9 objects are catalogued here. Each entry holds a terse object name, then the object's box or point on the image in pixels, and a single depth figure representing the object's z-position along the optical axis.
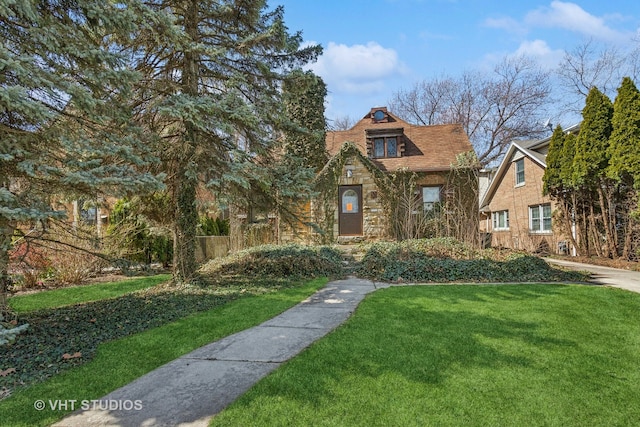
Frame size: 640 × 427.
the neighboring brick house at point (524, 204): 14.69
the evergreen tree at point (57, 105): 3.38
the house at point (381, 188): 14.41
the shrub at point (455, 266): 7.77
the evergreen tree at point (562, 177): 12.07
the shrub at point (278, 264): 8.51
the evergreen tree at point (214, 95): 6.18
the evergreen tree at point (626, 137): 9.52
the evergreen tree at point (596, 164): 10.67
